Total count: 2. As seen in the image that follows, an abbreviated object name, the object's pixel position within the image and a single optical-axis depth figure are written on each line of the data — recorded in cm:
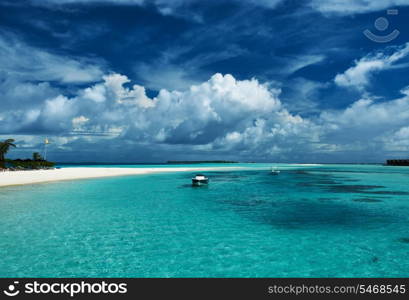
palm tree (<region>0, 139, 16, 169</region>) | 8056
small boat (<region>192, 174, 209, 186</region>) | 4803
